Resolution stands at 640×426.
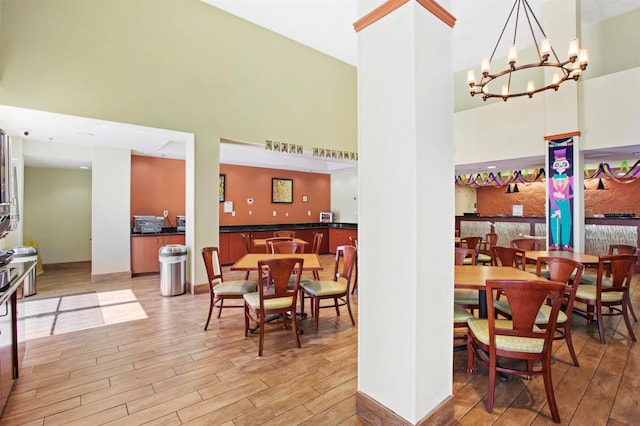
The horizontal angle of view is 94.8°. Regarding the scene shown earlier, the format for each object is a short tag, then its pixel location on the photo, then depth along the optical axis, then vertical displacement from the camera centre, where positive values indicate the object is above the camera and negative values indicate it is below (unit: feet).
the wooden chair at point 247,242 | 17.15 -1.58
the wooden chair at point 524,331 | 6.08 -2.55
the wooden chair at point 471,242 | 17.65 -1.73
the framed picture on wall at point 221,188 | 25.40 +2.36
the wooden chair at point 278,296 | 9.15 -2.64
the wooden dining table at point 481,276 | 7.95 -1.88
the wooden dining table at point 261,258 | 10.84 -1.86
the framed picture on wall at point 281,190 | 28.53 +2.43
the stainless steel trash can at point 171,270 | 15.31 -2.88
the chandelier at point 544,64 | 10.78 +5.93
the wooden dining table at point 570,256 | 11.50 -1.90
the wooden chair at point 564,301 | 7.70 -2.35
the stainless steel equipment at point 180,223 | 22.00 -0.56
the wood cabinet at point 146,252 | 19.65 -2.42
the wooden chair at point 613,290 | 9.88 -2.69
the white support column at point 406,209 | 5.34 +0.09
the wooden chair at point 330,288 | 10.80 -2.78
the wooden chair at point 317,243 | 16.14 -1.69
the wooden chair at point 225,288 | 10.80 -2.75
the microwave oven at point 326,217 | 31.19 -0.26
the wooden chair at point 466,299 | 9.62 -2.84
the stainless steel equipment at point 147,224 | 19.99 -0.57
